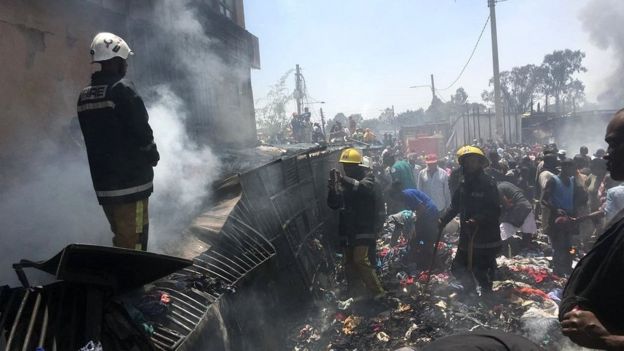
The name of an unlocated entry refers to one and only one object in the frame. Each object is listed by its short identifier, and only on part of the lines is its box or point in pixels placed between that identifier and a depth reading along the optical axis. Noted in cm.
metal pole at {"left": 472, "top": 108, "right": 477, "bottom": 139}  2659
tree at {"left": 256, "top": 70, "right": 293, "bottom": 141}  2759
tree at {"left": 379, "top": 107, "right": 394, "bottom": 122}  7338
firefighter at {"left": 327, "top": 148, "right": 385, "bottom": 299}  520
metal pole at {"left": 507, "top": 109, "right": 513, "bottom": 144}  2573
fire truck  2116
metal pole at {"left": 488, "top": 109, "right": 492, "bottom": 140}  2662
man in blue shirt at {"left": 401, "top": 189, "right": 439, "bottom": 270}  616
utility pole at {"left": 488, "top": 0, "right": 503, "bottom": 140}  2239
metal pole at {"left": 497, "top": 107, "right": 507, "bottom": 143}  2342
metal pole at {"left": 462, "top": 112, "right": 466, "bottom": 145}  2656
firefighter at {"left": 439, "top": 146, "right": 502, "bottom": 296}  461
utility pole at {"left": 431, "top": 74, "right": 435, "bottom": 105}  4831
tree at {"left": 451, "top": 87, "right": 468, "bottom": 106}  6649
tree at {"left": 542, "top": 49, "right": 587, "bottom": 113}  4841
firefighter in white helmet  290
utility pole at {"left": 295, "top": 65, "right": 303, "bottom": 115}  3638
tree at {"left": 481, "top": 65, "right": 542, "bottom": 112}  5153
